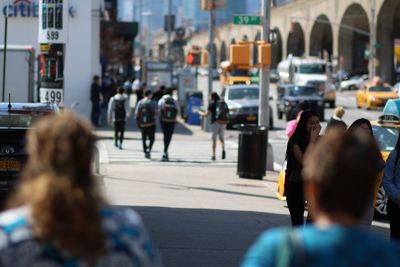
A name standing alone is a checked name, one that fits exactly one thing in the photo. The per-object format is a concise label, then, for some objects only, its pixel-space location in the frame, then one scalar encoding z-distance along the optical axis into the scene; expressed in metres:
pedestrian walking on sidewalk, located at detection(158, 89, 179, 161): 24.56
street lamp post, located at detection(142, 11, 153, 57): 101.01
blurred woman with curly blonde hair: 3.76
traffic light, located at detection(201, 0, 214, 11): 35.78
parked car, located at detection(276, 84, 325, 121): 43.95
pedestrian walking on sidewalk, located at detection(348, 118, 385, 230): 9.69
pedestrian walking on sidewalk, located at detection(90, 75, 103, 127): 35.84
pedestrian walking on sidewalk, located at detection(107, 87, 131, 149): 27.03
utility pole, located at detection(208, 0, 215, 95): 39.28
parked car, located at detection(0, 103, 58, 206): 13.11
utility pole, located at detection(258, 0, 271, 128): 23.05
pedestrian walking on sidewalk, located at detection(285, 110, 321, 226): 10.36
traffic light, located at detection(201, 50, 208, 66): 43.85
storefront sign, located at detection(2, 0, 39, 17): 36.19
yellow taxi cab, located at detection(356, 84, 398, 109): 53.94
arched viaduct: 78.88
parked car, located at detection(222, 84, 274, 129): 39.38
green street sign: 23.02
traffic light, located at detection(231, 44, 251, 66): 23.79
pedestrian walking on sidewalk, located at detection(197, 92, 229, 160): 24.61
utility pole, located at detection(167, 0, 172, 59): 72.47
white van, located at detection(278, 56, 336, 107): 66.31
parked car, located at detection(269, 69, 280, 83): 98.31
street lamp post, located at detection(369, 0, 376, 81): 71.84
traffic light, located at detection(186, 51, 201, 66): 45.78
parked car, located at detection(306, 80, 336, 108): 57.97
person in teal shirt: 3.67
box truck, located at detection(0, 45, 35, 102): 25.70
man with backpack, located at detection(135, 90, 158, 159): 24.62
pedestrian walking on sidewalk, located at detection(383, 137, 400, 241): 9.24
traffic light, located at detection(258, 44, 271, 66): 22.56
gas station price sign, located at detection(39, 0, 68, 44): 18.44
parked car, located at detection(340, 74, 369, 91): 91.12
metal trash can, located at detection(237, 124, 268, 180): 20.64
